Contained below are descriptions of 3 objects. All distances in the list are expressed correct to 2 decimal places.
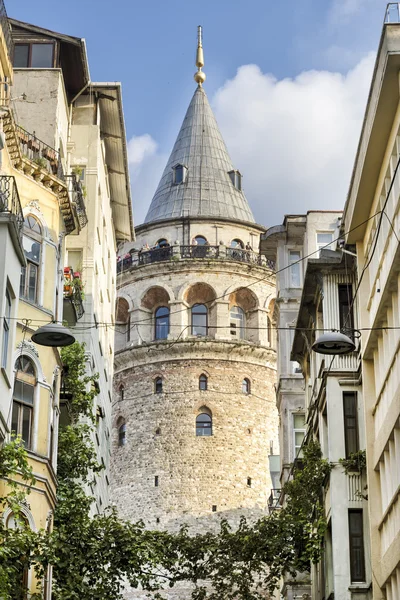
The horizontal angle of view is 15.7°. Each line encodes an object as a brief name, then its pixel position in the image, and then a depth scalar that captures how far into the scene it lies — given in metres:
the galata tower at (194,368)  71.19
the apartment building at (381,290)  24.23
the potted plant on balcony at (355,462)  31.25
